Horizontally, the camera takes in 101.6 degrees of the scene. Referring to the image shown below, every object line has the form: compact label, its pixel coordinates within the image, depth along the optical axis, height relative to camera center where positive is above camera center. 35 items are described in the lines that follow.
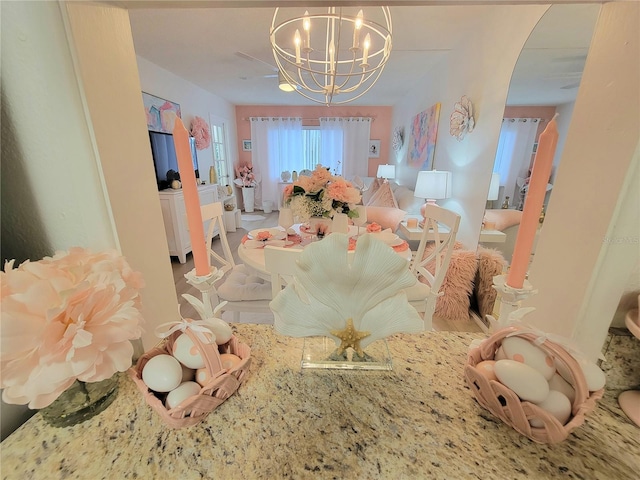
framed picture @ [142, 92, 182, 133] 2.94 +0.53
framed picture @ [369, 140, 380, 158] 5.78 +0.27
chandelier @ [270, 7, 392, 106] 1.35 +1.11
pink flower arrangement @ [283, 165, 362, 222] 1.48 -0.20
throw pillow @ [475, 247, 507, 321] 1.74 -0.74
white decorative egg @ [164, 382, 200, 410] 0.39 -0.34
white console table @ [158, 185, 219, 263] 2.94 -0.71
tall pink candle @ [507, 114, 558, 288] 0.37 -0.06
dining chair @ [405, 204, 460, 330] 1.37 -0.59
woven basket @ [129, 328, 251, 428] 0.37 -0.33
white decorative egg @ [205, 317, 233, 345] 0.45 -0.29
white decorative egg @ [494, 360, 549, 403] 0.36 -0.29
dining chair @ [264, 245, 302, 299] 0.89 -0.34
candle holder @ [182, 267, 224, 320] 0.45 -0.22
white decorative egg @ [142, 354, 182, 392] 0.40 -0.32
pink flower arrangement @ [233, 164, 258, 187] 5.73 -0.37
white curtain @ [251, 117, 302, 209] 5.67 +0.25
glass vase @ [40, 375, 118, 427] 0.38 -0.36
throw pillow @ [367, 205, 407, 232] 2.76 -0.57
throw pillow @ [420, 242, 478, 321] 1.83 -0.86
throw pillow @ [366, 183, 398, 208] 3.50 -0.49
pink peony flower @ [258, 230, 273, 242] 1.65 -0.47
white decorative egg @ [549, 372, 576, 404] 0.37 -0.30
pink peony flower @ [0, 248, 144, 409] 0.31 -0.20
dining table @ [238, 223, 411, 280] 1.39 -0.50
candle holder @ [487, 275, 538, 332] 0.42 -0.21
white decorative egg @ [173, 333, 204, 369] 0.42 -0.30
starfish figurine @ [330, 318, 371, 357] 0.45 -0.29
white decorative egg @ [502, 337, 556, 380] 0.38 -0.27
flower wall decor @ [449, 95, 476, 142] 2.12 +0.36
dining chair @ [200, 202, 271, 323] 1.48 -0.73
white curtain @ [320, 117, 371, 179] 5.59 +0.33
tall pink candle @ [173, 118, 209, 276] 0.40 -0.06
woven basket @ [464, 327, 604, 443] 0.34 -0.31
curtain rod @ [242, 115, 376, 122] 5.73 +0.87
